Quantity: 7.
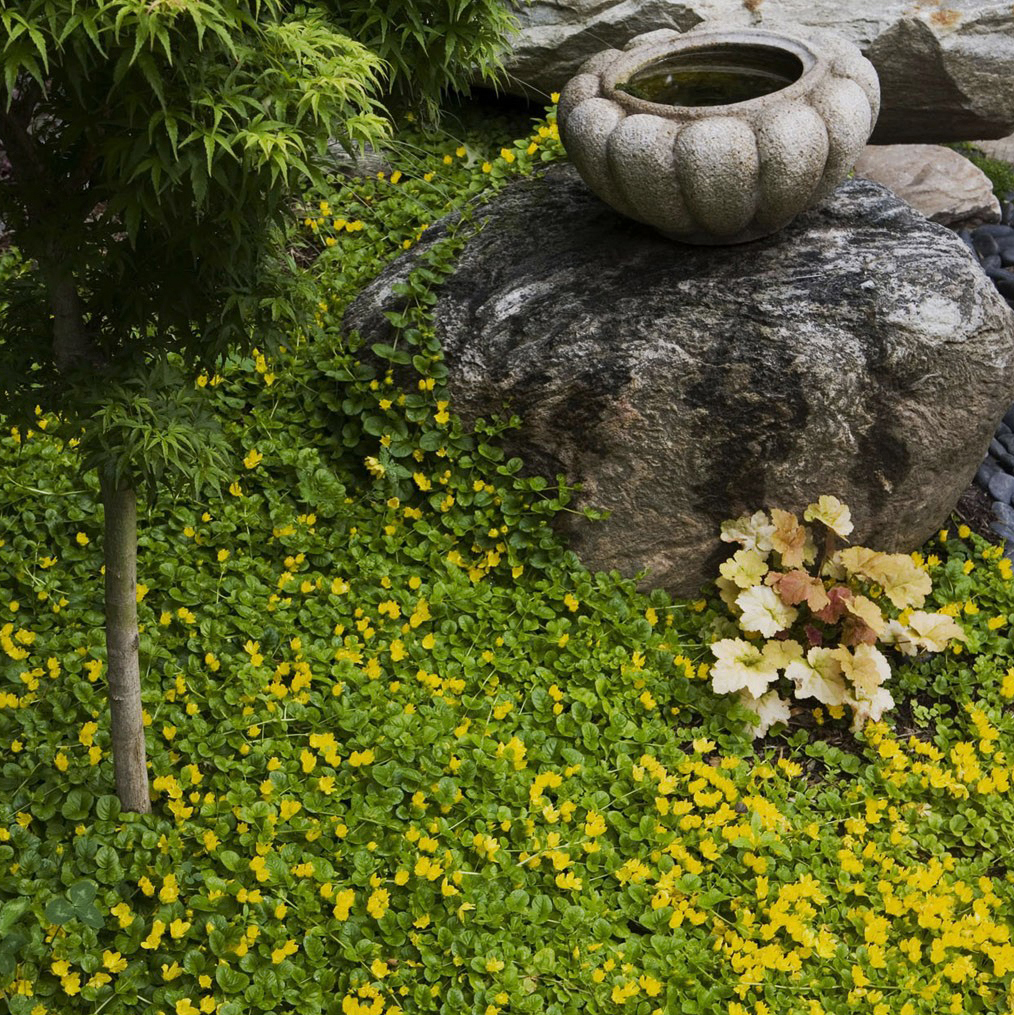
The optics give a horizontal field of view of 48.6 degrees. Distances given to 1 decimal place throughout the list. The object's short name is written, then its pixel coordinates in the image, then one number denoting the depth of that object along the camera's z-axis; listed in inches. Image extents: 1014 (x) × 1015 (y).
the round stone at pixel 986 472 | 183.9
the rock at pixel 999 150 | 291.0
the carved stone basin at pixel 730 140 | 138.3
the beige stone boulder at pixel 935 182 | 239.6
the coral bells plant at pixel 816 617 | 140.7
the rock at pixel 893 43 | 205.2
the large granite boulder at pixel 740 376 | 144.3
